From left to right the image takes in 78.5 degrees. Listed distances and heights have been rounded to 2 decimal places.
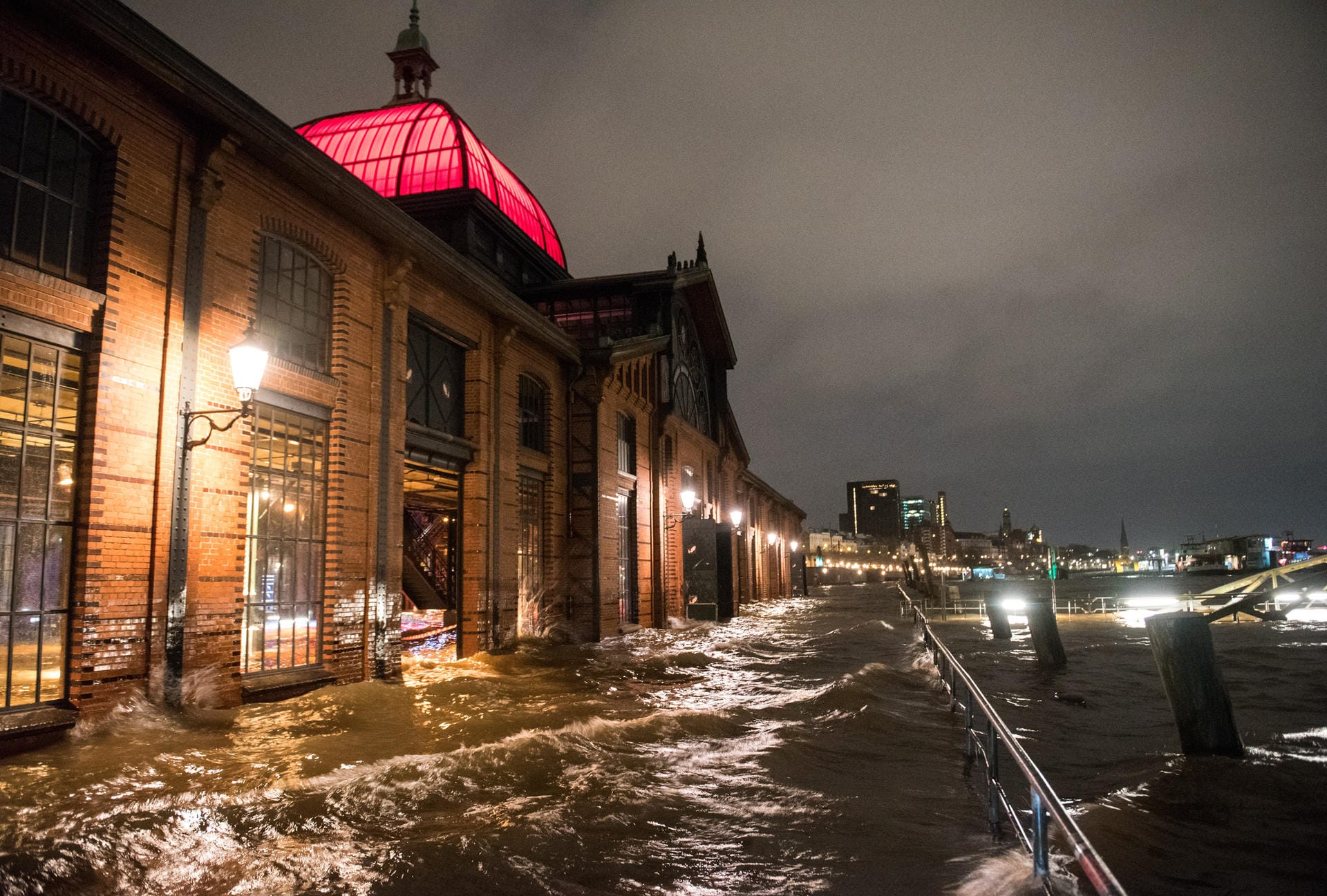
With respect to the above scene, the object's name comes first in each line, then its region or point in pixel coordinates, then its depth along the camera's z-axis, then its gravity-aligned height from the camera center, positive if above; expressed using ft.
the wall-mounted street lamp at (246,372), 27.35 +6.60
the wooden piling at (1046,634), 49.78 -5.20
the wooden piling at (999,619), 65.26 -5.75
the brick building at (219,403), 24.22 +6.80
